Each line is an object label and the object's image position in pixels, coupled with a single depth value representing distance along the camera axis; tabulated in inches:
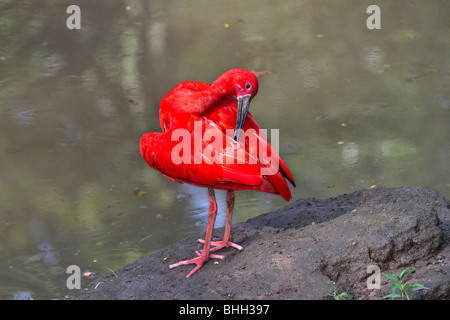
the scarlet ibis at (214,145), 256.1
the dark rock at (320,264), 233.3
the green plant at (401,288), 222.4
